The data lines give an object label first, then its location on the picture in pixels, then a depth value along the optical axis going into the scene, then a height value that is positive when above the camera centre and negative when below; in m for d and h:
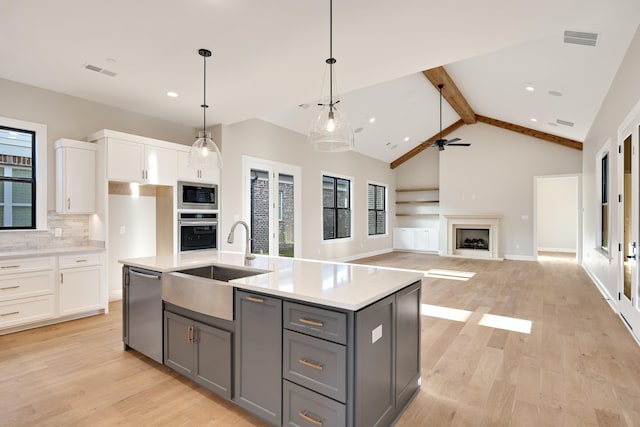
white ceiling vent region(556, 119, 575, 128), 6.89 +1.96
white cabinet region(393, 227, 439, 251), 10.59 -0.77
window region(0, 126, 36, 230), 3.89 +0.43
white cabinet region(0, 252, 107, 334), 3.52 -0.85
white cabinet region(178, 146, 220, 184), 5.02 +0.66
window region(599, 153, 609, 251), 5.07 +0.21
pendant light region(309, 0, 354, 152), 2.49 +0.67
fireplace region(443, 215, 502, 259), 9.27 -0.60
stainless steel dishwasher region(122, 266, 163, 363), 2.69 -0.83
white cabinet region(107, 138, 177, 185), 4.29 +0.71
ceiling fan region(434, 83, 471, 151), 7.52 +1.65
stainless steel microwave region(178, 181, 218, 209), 5.04 +0.31
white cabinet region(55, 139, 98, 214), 4.12 +0.48
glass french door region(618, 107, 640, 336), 3.26 -0.05
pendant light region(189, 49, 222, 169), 3.27 +0.62
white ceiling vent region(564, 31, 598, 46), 3.56 +1.96
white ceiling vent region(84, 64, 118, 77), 3.57 +1.60
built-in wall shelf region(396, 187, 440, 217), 10.81 +0.46
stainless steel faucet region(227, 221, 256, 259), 2.82 -0.33
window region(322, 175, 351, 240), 8.27 +0.19
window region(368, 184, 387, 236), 10.22 +0.19
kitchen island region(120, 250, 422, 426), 1.66 -0.73
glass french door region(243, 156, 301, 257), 6.21 +0.18
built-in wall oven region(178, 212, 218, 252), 5.00 -0.25
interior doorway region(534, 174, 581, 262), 10.61 -0.03
